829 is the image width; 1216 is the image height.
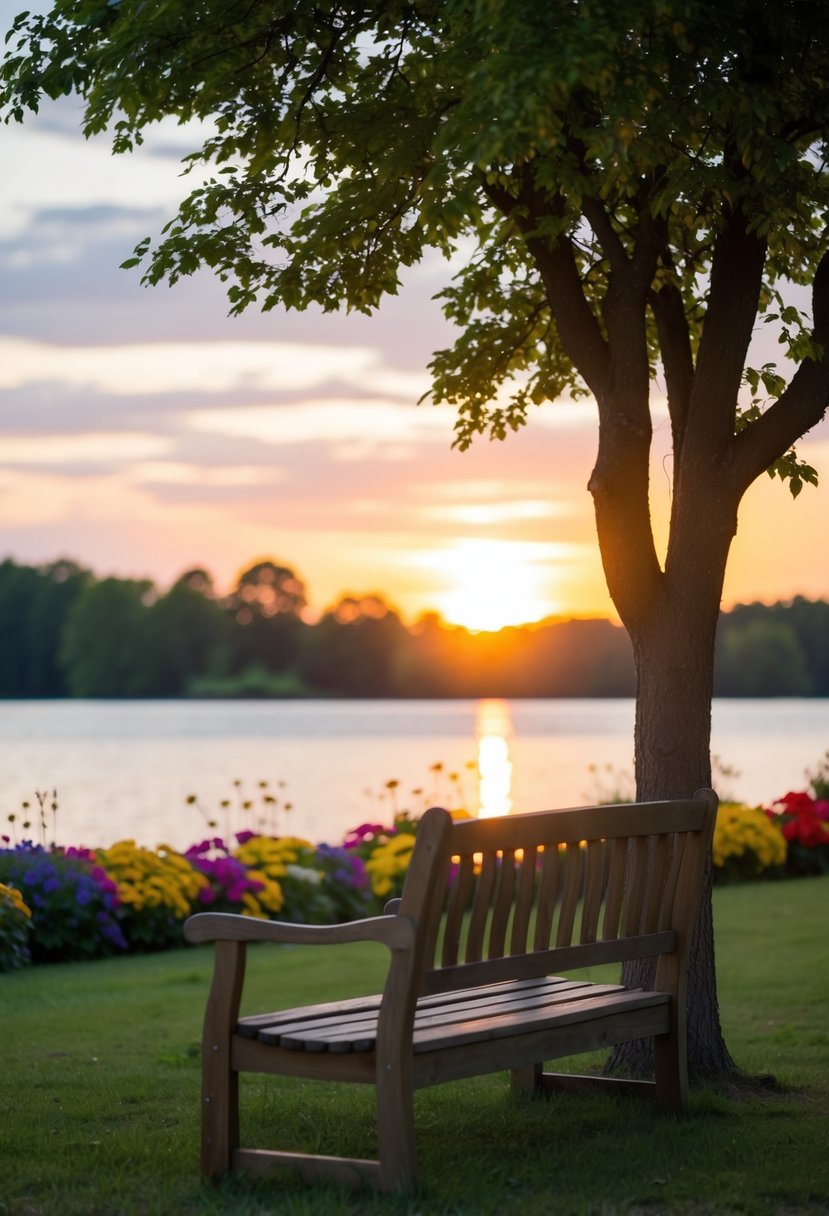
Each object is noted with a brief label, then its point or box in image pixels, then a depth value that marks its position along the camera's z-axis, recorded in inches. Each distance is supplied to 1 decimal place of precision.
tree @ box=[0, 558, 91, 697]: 3155.0
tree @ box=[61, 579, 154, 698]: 3139.8
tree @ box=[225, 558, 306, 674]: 3080.7
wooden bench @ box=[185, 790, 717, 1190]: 167.8
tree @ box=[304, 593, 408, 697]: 3029.0
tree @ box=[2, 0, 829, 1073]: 211.2
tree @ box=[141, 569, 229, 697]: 3127.5
